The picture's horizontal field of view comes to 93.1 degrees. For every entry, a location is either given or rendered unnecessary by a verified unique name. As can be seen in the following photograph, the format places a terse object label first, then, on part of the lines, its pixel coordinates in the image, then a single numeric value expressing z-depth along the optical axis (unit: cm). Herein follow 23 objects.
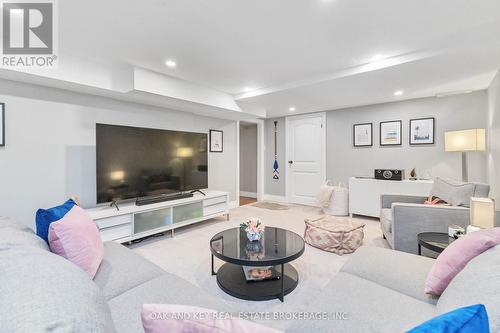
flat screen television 291
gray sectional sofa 51
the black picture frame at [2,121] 250
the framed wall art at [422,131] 395
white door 518
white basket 439
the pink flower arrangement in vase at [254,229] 212
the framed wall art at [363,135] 453
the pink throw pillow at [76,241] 126
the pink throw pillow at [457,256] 107
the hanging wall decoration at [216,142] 473
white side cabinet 366
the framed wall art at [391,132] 424
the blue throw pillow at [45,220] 133
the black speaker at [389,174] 384
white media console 276
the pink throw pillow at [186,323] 51
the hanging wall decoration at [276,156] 588
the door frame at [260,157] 593
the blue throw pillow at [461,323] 47
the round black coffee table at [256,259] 180
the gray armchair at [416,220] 221
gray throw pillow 233
